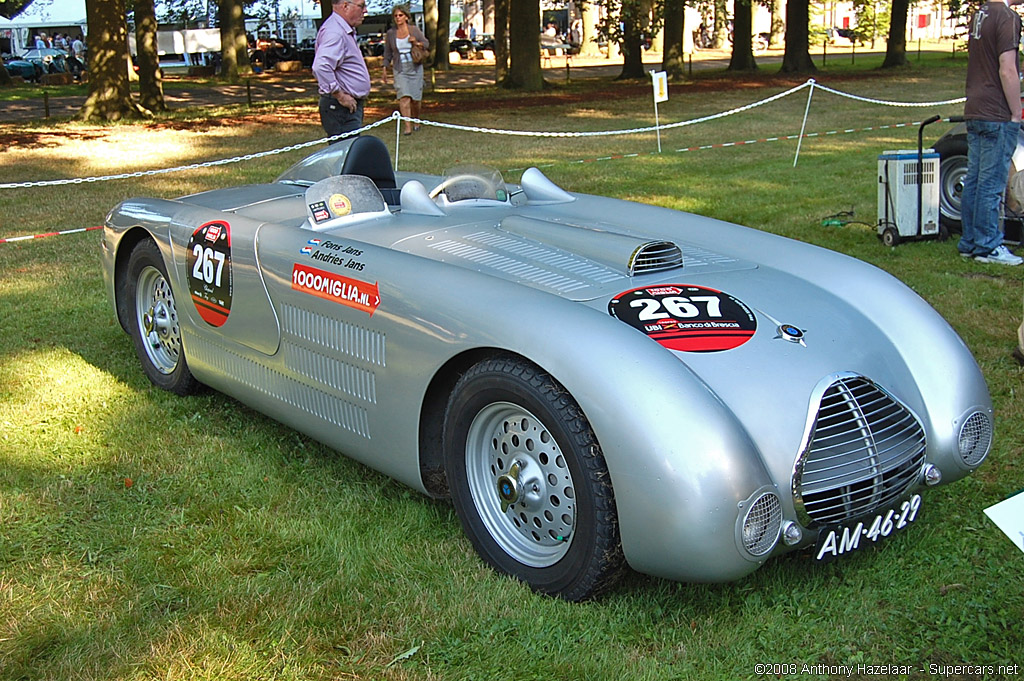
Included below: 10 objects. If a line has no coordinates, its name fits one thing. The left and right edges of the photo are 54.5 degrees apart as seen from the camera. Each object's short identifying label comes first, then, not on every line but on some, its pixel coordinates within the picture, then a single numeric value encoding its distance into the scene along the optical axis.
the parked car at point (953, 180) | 7.59
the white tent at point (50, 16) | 44.25
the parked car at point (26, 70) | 39.47
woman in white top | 15.80
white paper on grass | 2.38
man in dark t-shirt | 6.50
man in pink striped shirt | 8.17
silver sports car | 2.67
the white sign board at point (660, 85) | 13.23
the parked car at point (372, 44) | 50.00
